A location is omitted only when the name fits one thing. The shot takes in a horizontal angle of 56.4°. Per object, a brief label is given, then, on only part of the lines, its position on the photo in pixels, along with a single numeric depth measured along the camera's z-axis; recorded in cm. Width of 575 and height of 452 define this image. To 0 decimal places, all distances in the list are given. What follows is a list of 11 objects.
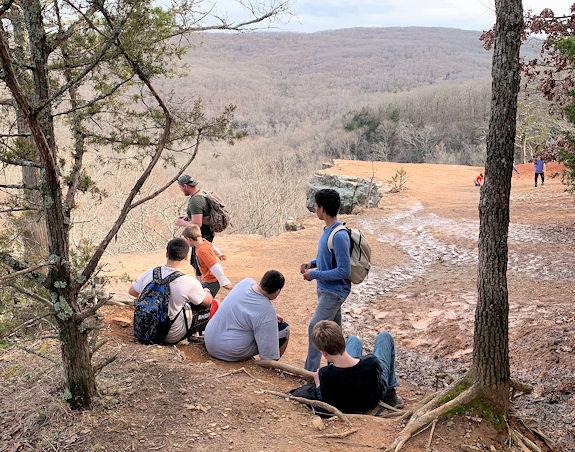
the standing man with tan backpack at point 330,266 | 451
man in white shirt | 500
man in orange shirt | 593
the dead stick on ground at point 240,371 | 461
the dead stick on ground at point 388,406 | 440
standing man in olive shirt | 639
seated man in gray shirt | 488
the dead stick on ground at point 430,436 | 352
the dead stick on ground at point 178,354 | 480
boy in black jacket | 397
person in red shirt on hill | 2519
